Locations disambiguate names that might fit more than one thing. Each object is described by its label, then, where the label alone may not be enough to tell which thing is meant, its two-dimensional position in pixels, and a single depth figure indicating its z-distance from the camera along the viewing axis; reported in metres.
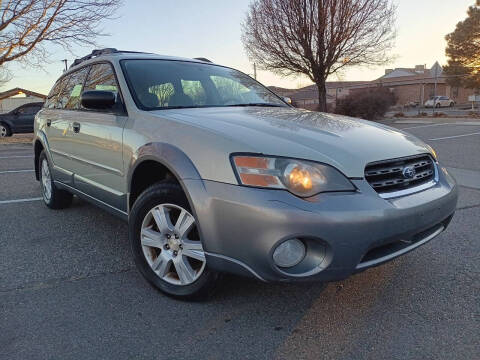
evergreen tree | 38.34
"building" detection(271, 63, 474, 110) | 45.72
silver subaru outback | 2.07
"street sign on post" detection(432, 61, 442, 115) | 19.10
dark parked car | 17.89
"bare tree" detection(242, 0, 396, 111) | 18.88
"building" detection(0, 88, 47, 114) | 38.06
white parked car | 41.28
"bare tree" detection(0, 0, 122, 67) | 14.72
